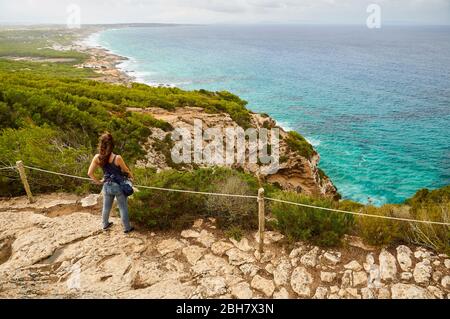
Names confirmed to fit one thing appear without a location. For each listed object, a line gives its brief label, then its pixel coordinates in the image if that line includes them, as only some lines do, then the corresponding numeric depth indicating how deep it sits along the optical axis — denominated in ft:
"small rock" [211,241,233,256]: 20.61
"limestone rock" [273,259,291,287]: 17.94
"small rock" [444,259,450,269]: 17.97
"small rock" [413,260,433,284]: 17.34
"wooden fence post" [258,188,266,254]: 19.13
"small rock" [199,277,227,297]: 17.34
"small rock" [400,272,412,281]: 17.47
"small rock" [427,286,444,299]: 16.34
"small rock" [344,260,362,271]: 18.37
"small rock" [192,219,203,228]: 23.25
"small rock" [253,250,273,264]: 19.63
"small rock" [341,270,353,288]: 17.37
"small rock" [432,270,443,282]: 17.30
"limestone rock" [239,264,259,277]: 18.66
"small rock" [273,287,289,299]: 17.03
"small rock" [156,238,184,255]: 20.90
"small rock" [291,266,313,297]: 17.22
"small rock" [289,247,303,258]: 19.74
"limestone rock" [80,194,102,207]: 27.09
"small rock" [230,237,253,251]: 20.77
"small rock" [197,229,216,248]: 21.44
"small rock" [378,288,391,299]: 16.54
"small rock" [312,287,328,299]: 16.82
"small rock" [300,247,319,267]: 18.93
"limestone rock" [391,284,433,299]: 16.39
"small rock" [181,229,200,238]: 22.31
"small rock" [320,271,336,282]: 17.80
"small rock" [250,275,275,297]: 17.47
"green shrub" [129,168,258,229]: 23.15
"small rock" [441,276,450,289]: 16.87
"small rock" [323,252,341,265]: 19.00
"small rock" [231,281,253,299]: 17.16
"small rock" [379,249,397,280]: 17.71
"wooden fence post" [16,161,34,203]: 25.43
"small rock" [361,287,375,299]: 16.57
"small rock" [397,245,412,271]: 18.21
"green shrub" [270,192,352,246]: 20.39
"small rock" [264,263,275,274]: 18.74
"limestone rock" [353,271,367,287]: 17.40
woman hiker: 19.54
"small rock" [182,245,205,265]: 20.03
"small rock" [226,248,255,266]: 19.60
